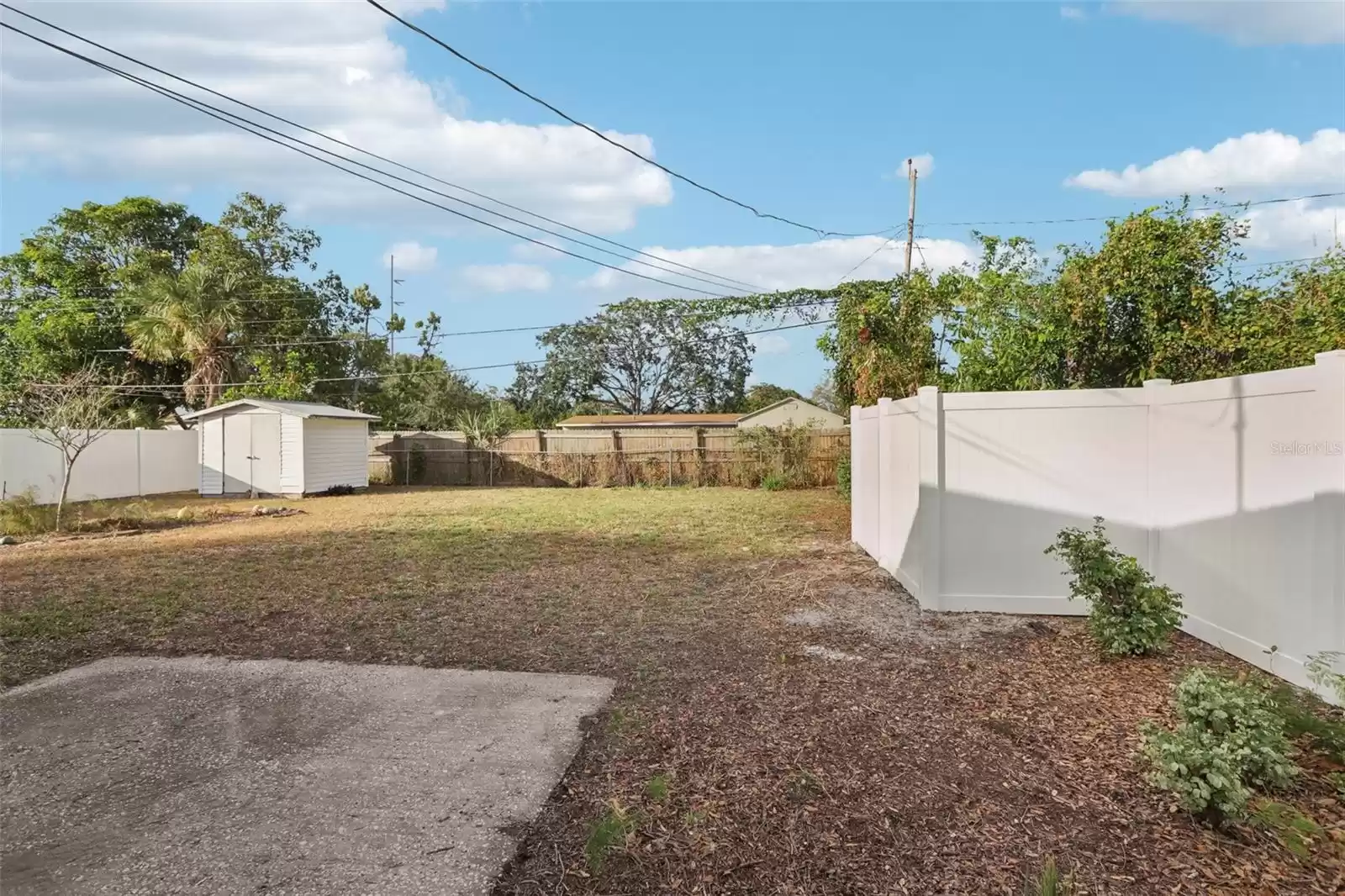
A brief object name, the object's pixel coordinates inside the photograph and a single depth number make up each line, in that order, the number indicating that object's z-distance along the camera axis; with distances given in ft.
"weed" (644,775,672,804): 8.77
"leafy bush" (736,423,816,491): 55.62
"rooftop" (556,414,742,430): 101.45
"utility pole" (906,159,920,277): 50.08
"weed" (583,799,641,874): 7.55
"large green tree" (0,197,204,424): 70.08
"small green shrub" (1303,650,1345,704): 9.44
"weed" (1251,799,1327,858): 7.34
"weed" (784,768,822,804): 8.73
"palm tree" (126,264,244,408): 61.77
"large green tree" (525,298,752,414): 137.90
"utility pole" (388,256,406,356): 96.48
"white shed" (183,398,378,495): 51.19
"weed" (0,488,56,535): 32.45
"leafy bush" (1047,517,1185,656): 13.28
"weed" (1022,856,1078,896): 6.73
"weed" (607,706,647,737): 10.73
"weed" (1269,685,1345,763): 9.07
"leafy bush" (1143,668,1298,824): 7.73
